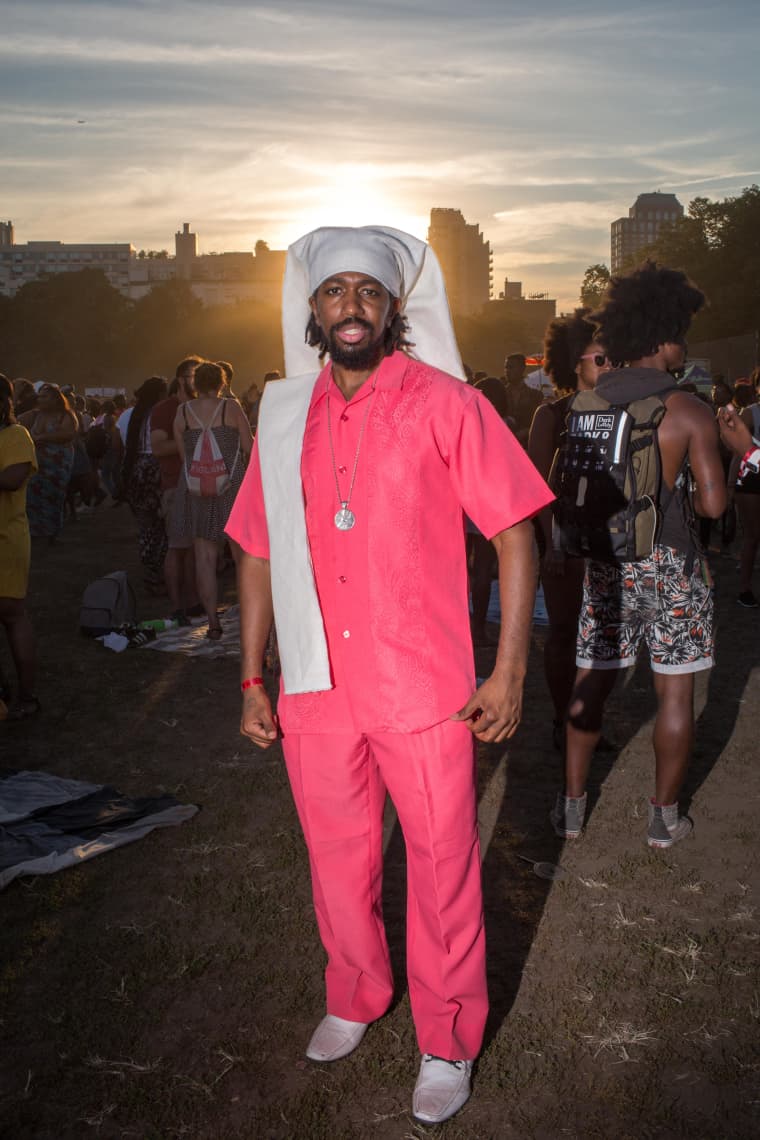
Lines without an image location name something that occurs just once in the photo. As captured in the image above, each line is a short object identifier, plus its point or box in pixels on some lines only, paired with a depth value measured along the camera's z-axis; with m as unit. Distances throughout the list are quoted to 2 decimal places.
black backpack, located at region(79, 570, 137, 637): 8.99
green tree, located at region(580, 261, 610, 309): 81.56
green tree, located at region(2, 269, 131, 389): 90.81
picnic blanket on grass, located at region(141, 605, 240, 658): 8.45
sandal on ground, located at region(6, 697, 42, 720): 6.81
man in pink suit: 2.84
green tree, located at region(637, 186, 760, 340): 59.94
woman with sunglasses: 5.41
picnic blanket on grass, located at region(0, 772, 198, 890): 4.71
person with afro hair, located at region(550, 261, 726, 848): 4.37
